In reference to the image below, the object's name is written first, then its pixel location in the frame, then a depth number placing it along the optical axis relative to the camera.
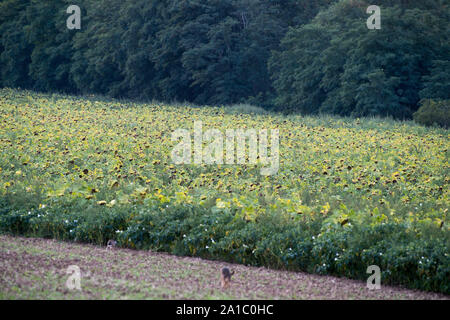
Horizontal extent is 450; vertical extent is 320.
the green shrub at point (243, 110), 64.11
